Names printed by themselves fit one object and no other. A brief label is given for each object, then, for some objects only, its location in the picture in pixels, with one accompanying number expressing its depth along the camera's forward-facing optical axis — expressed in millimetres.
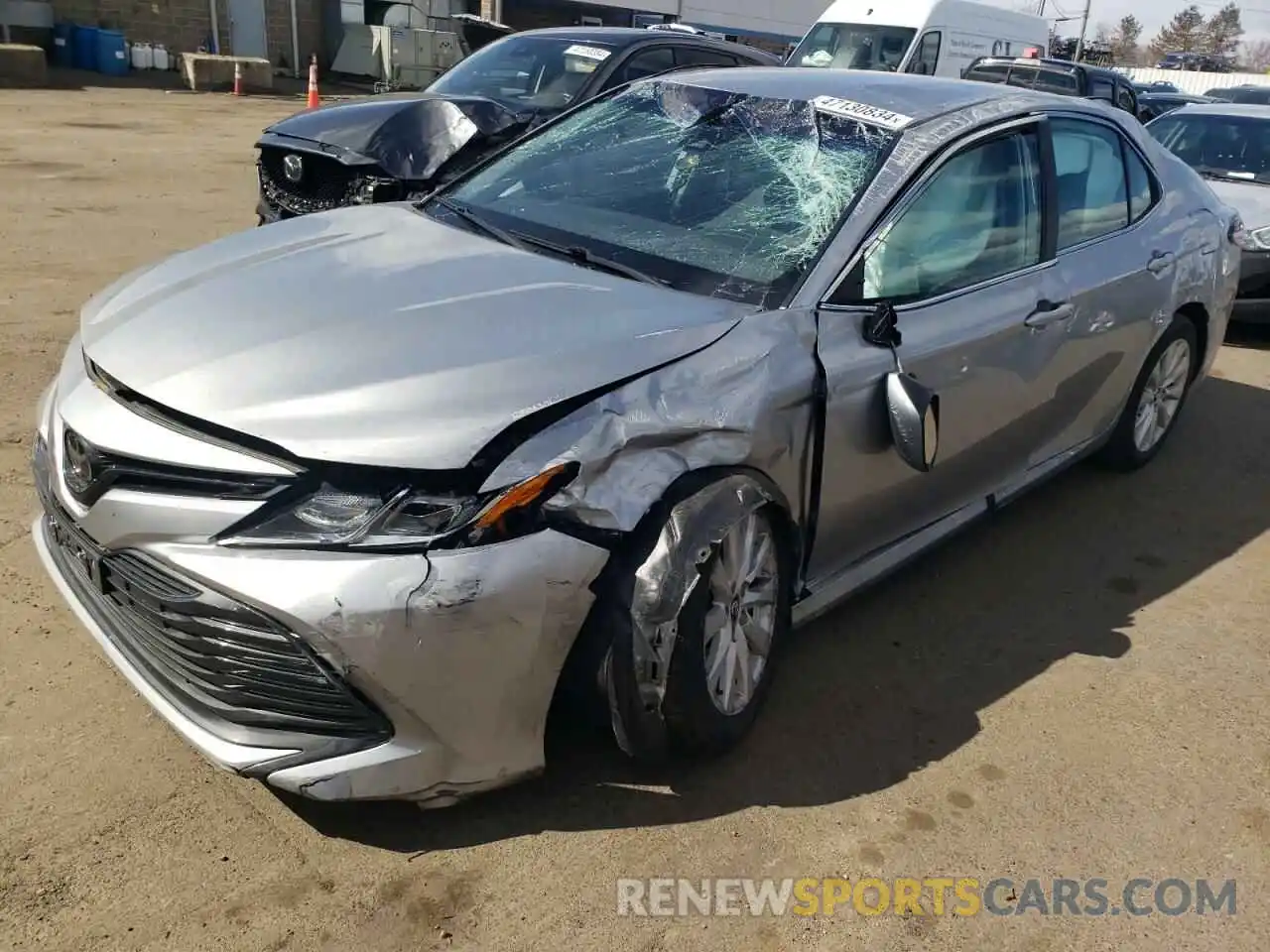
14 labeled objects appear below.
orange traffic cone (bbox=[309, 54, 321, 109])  17000
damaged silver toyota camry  2172
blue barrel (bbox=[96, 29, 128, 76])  22594
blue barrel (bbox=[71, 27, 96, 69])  22641
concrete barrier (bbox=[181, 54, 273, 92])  22375
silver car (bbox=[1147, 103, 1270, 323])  7188
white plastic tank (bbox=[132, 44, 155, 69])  23641
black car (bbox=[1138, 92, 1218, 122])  17989
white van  15375
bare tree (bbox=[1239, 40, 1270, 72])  92756
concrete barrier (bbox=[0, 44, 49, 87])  19094
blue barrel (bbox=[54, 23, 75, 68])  22859
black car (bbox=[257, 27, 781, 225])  6199
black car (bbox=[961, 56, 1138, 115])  13430
